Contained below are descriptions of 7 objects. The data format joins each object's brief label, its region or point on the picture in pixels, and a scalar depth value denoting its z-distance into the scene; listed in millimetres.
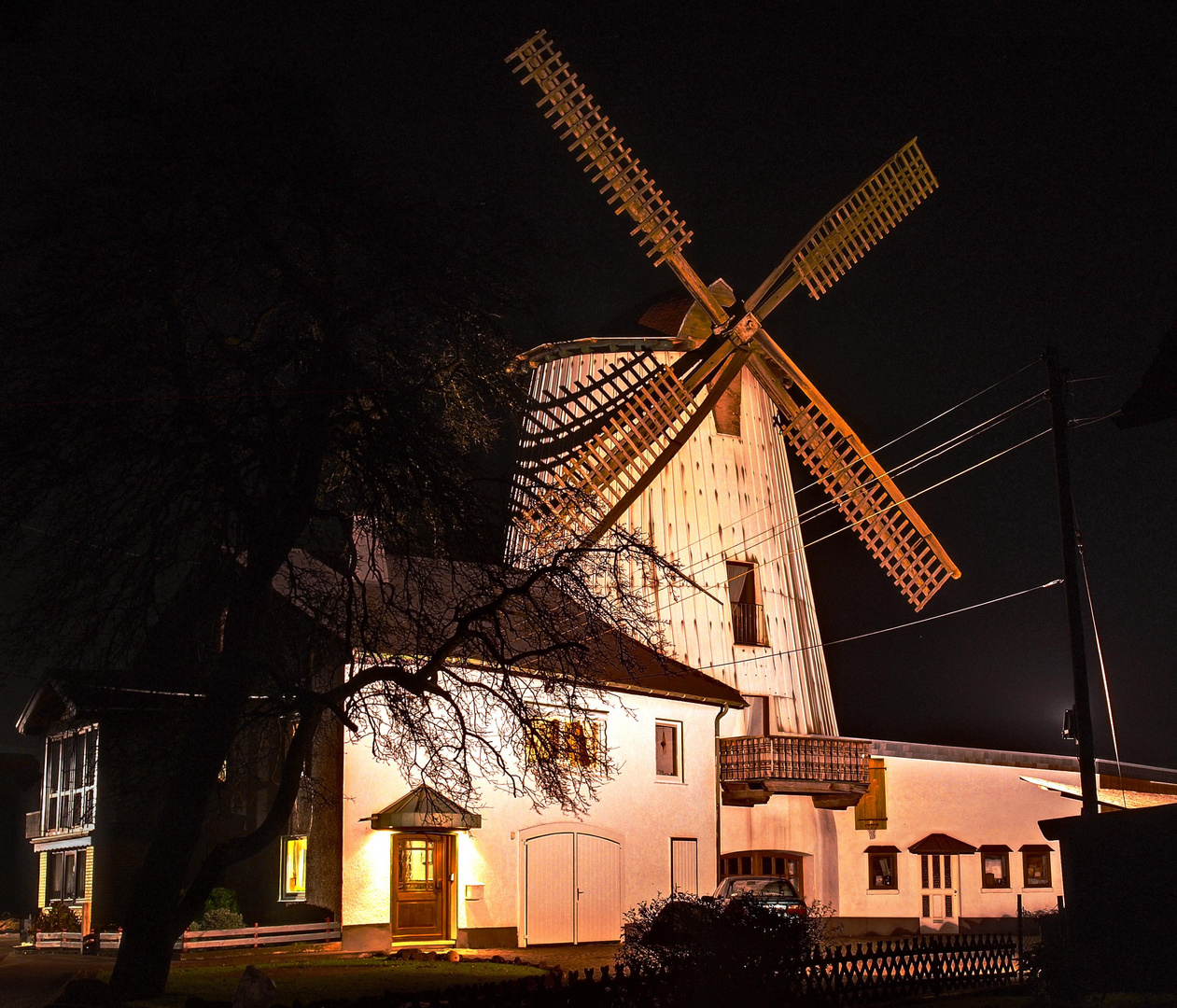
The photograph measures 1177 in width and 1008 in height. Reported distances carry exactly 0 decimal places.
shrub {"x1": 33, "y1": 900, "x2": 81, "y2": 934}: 28250
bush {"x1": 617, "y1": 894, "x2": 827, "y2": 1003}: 12305
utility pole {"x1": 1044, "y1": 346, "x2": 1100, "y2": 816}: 18422
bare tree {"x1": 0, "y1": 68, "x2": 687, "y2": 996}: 13906
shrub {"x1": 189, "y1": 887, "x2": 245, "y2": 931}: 23953
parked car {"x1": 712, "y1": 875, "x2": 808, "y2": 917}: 24453
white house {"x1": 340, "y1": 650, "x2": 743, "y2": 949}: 23156
